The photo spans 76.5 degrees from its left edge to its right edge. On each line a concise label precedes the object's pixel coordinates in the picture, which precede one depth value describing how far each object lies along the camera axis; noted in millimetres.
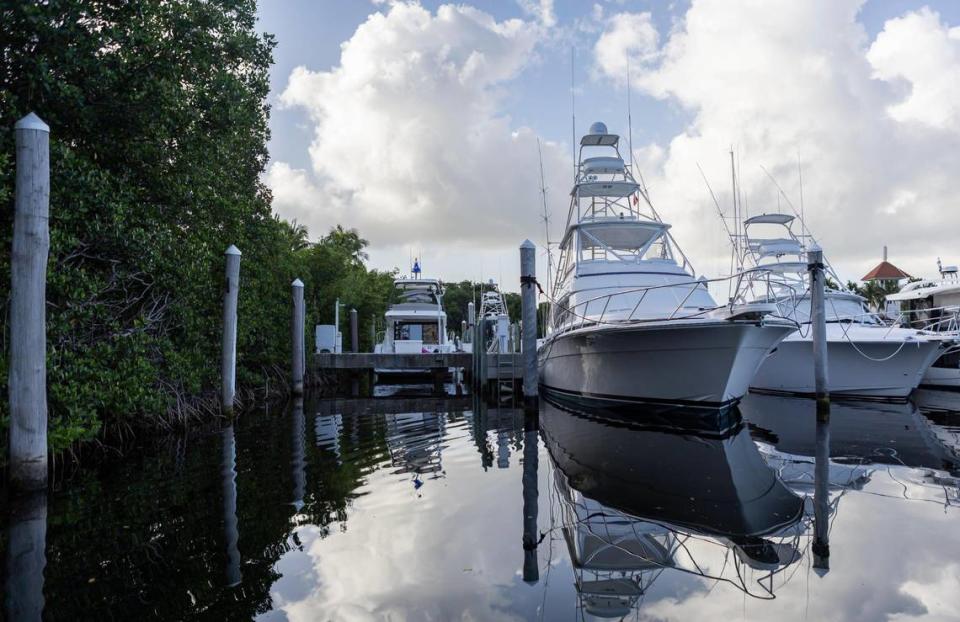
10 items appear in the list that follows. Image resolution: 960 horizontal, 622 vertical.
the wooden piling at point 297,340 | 18078
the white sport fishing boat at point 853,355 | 15328
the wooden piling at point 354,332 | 28516
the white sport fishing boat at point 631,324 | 10727
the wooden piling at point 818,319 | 12750
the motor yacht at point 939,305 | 19203
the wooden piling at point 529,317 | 13156
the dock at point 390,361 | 22031
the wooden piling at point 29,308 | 6027
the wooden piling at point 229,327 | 12297
